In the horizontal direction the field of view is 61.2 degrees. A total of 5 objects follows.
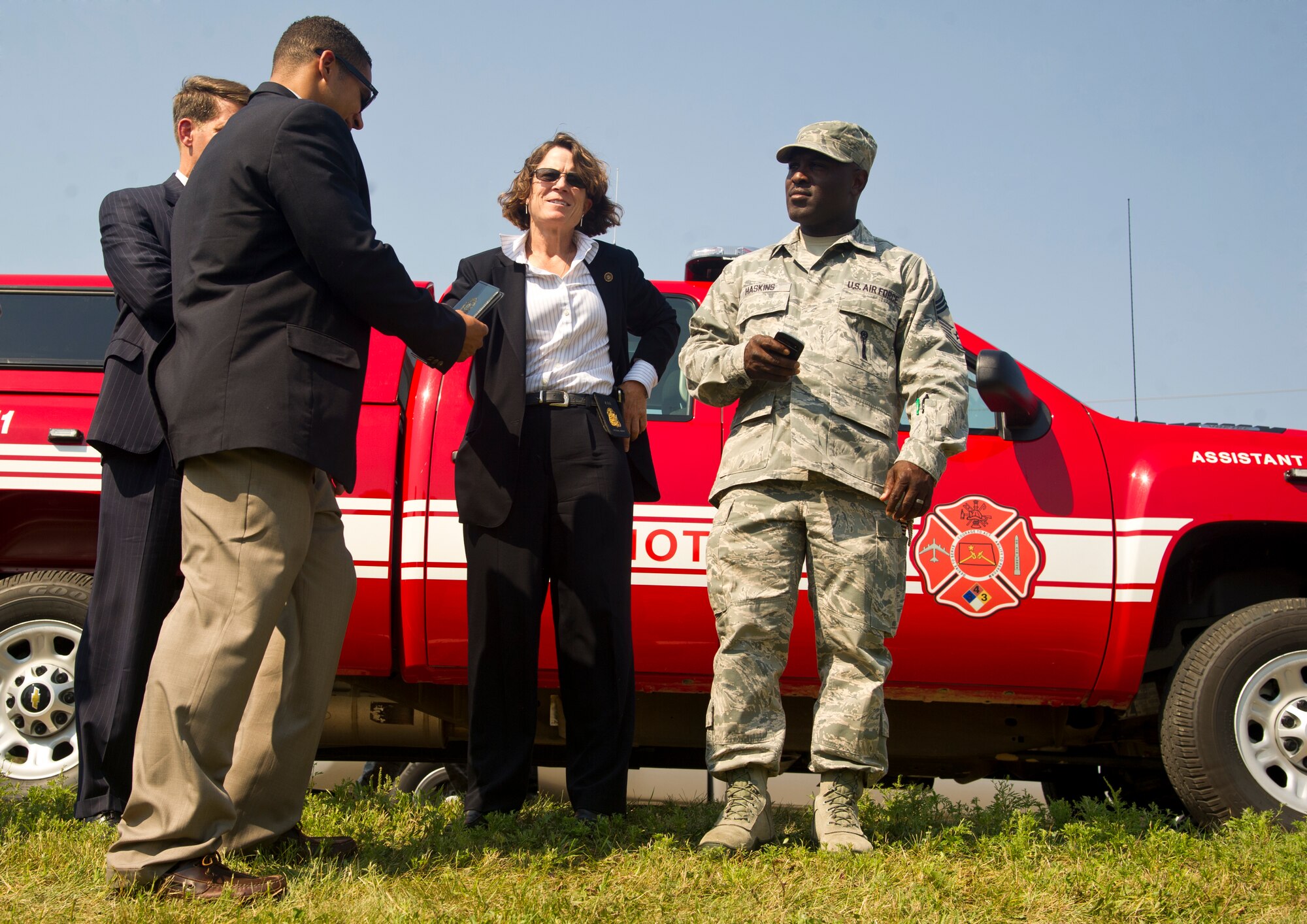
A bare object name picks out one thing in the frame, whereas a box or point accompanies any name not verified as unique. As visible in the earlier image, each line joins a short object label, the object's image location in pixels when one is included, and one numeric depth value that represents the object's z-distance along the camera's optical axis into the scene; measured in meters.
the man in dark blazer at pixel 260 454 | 2.24
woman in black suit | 3.12
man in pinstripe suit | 3.00
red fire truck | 3.60
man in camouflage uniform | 2.84
